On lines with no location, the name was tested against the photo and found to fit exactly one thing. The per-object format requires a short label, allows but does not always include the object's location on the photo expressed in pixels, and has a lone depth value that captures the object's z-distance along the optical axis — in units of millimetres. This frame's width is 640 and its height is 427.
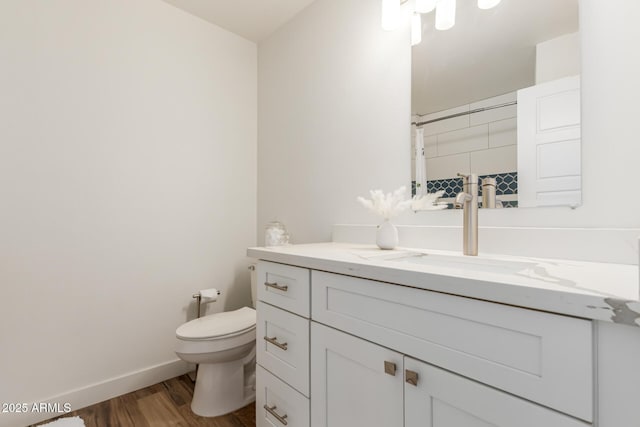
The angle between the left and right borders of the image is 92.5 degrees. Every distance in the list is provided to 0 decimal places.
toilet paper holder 2029
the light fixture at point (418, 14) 1387
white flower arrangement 1334
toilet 1584
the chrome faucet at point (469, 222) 1105
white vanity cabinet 556
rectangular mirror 1067
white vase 1338
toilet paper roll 2035
